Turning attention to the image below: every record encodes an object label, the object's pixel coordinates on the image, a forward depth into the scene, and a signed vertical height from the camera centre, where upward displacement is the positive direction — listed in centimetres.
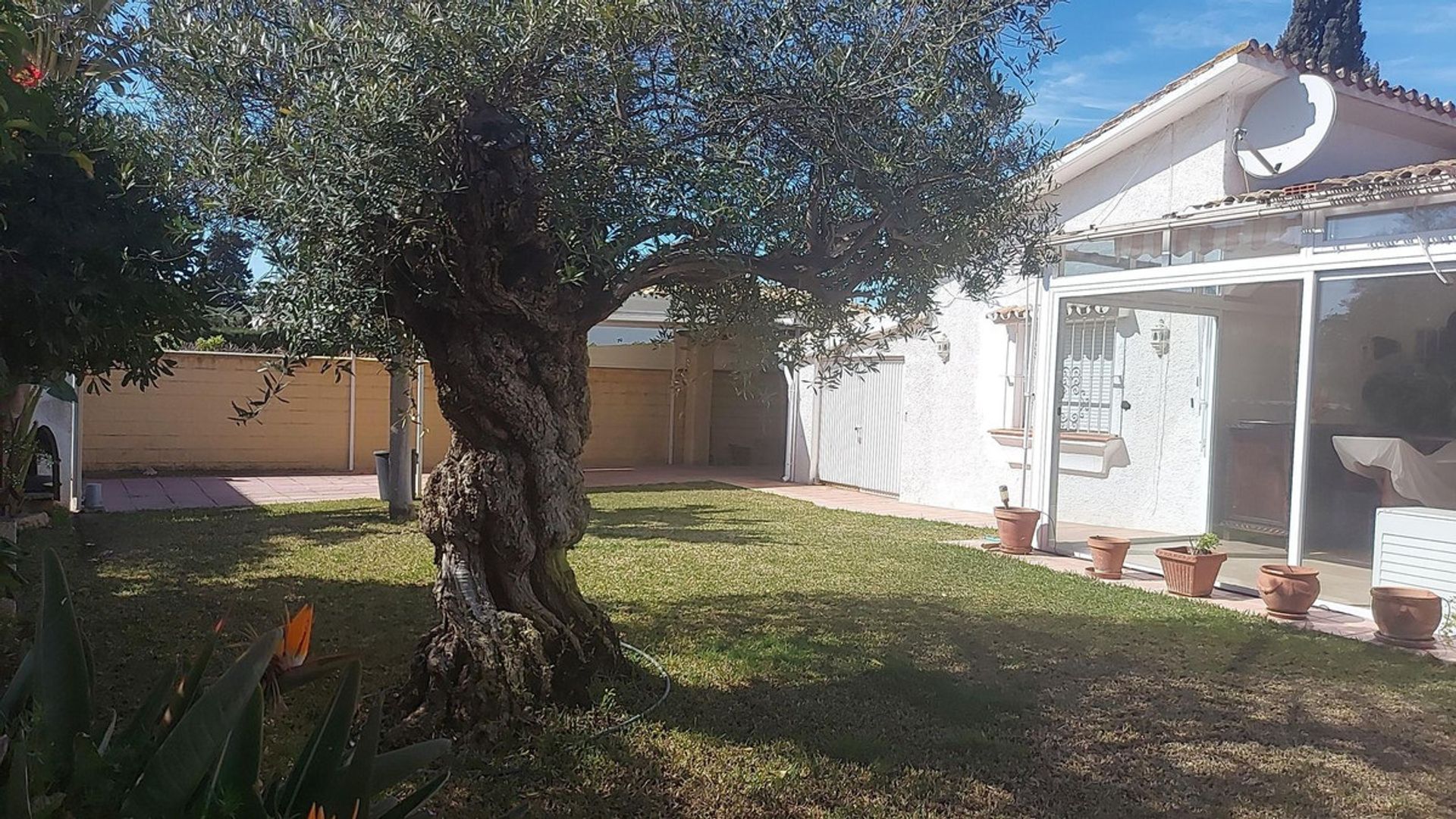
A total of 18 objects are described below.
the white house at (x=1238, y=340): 817 +64
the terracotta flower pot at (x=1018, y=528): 1051 -142
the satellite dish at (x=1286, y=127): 1003 +288
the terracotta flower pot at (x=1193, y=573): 857 -148
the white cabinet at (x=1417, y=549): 748 -107
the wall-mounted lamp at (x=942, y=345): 1423 +64
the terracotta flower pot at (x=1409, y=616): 698 -145
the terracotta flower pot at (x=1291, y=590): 765 -143
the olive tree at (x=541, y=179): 418 +91
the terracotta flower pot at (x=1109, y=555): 938 -149
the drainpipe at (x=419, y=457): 1015 -124
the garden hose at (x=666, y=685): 490 -173
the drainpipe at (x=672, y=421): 2084 -88
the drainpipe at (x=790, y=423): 1816 -72
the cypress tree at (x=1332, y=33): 1773 +665
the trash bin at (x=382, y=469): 1365 -141
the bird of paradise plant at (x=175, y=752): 194 -82
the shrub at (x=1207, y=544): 868 -125
